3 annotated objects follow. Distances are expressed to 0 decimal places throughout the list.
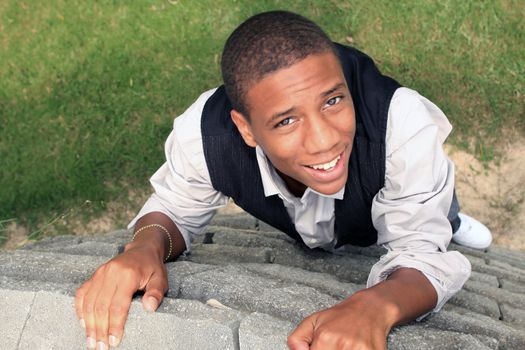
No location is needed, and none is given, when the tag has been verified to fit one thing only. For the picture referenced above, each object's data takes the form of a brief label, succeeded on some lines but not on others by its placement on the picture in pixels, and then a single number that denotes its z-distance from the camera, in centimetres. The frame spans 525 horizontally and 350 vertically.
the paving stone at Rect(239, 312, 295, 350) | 161
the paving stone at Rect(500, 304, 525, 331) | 228
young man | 178
